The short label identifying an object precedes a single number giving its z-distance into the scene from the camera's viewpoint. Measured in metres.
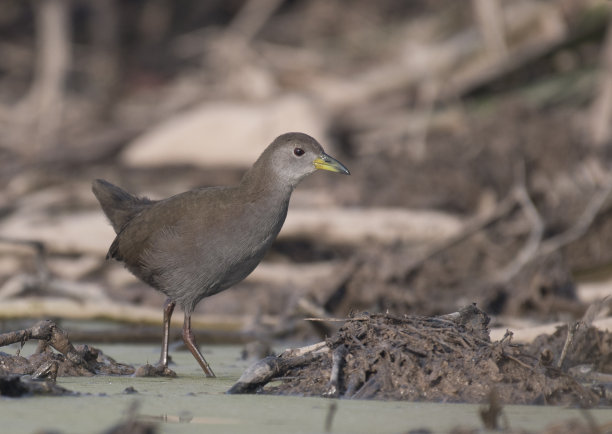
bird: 11.08
